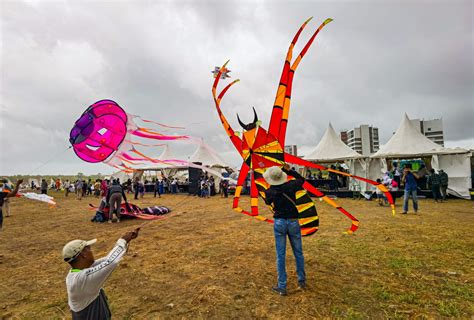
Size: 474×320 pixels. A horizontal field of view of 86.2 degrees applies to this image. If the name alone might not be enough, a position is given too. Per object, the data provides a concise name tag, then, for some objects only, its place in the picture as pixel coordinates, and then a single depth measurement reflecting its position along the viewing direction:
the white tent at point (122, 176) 26.45
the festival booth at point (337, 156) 15.87
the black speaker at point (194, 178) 19.17
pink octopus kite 5.76
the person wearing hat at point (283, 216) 3.30
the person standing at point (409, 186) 8.95
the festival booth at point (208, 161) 21.17
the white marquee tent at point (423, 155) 13.20
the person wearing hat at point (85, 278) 1.85
